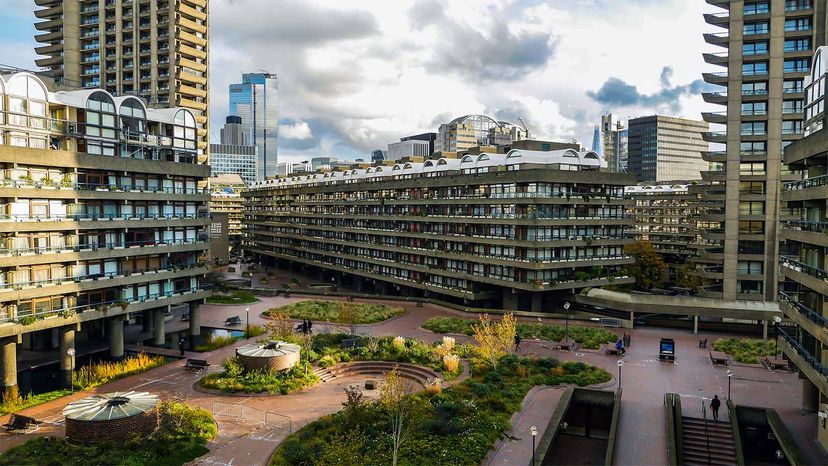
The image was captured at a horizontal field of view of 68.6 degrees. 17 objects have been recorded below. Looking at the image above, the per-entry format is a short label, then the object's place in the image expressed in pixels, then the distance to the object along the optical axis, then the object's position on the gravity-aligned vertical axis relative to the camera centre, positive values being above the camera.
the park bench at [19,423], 34.47 -12.28
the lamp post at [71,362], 42.44 -10.84
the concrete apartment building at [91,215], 41.25 -0.51
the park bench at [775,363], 46.84 -11.85
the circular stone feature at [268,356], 43.78 -10.67
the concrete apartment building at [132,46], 96.31 +26.35
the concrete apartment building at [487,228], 69.69 -2.29
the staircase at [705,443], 33.38 -13.18
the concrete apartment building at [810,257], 31.00 -2.49
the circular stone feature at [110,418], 31.77 -11.12
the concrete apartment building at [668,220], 121.06 -1.95
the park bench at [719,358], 48.41 -11.90
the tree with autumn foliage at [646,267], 99.12 -9.29
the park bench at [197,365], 47.22 -12.19
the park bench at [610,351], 51.34 -11.98
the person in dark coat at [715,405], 36.58 -11.67
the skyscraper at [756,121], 69.25 +10.53
